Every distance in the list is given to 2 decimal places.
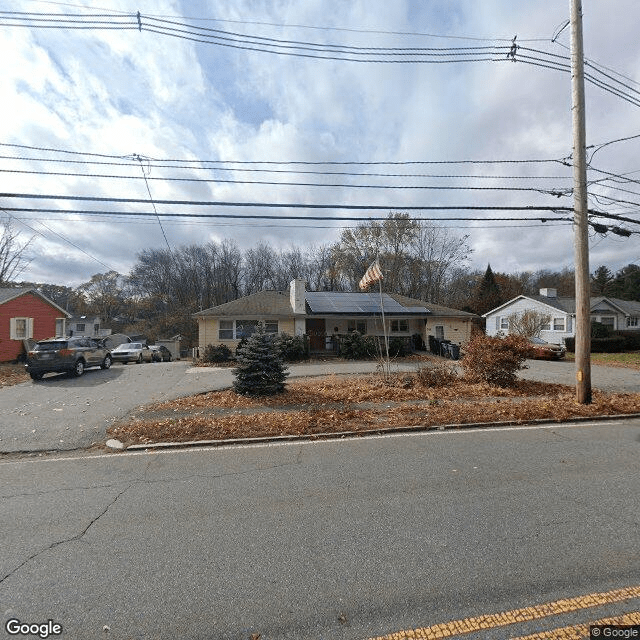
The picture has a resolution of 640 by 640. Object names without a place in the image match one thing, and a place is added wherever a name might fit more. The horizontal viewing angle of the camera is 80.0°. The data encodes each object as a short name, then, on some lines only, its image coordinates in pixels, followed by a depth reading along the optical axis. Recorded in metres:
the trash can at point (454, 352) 22.42
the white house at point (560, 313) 32.50
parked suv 15.06
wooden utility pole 9.33
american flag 11.73
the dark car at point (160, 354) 30.72
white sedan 26.12
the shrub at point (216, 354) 21.27
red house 22.17
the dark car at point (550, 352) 23.11
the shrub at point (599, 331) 31.34
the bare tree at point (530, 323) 29.17
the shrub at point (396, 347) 23.09
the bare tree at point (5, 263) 36.81
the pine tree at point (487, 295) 47.09
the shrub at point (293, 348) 21.45
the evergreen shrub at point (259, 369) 10.46
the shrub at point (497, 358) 11.48
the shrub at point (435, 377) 11.55
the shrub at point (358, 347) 22.03
